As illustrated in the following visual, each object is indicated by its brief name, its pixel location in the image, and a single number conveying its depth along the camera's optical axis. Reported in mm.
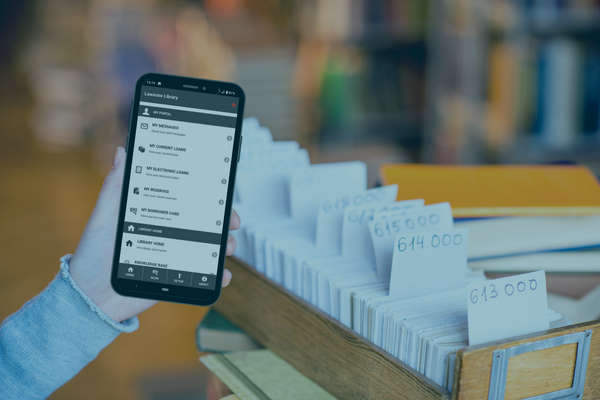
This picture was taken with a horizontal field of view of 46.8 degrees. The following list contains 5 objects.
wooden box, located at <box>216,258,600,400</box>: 662
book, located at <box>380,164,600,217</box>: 1011
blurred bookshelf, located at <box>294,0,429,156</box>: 3436
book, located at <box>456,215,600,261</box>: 1021
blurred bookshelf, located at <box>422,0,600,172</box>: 2535
